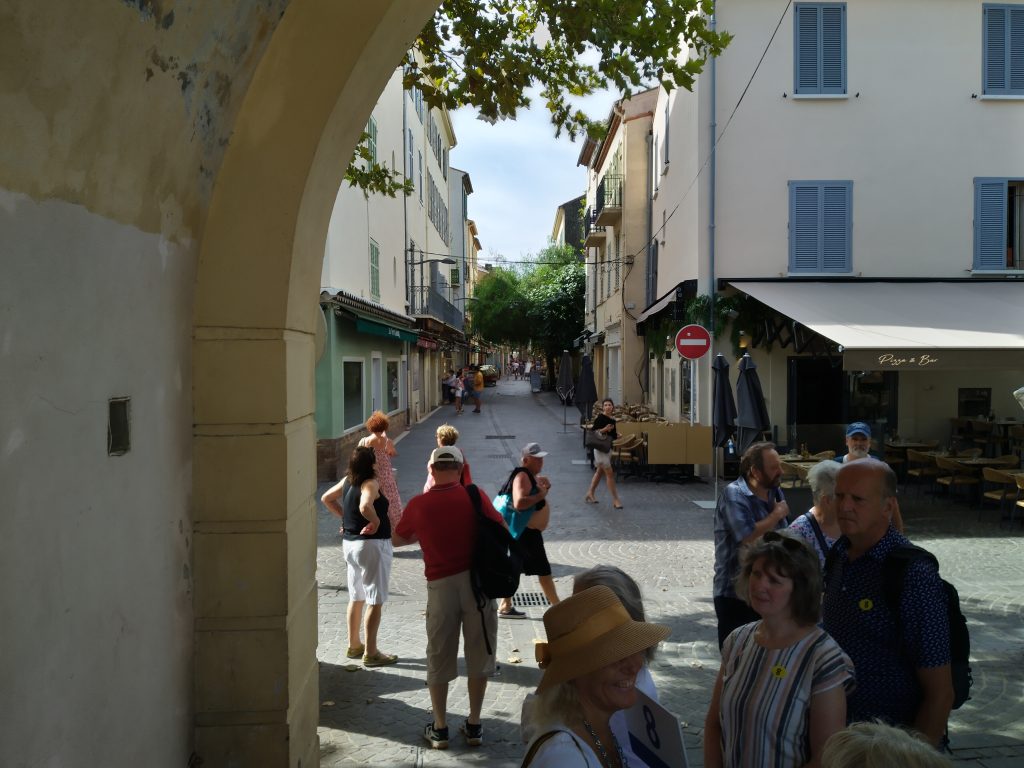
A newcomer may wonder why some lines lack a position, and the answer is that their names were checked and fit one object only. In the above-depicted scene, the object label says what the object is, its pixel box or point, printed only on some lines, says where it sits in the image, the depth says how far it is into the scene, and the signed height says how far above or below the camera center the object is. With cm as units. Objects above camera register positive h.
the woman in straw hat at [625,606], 234 -72
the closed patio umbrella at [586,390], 2030 -44
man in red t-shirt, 473 -133
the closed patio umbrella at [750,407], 1111 -46
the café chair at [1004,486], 1062 -150
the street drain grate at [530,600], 745 -207
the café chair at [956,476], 1193 -151
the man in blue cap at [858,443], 717 -61
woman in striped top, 262 -98
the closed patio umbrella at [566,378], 2554 -19
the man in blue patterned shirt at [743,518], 432 -77
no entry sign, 1236 +48
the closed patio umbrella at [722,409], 1206 -54
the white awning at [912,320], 1154 +84
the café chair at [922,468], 1318 -154
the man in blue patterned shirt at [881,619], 272 -84
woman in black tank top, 598 -128
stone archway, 352 -9
